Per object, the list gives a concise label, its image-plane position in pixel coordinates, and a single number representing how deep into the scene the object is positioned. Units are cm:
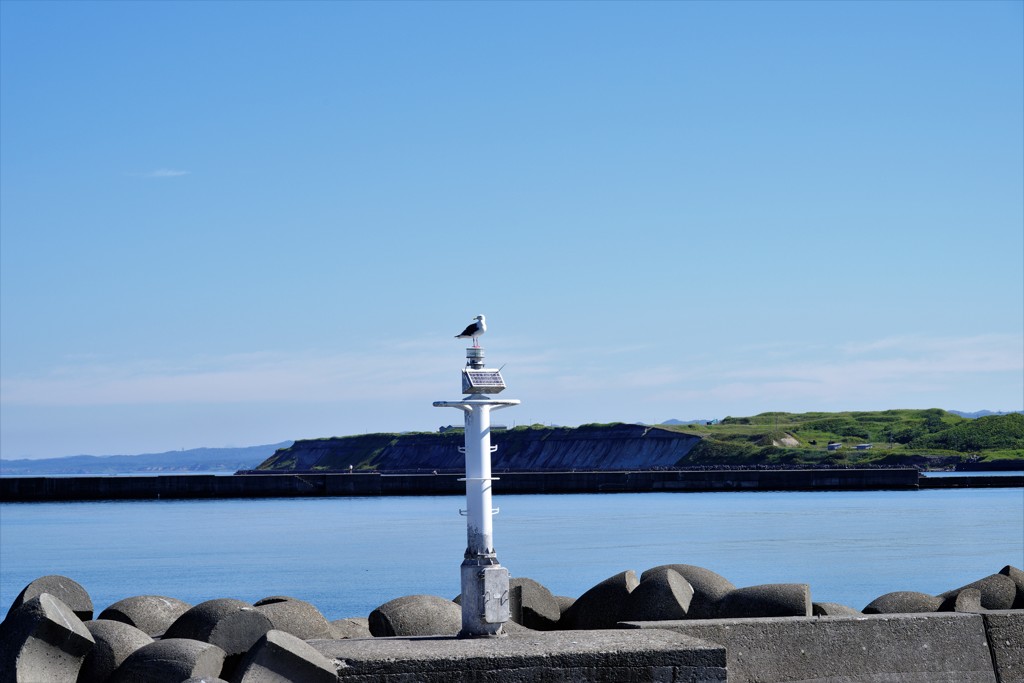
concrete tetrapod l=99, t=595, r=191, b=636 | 1943
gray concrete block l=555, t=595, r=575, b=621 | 2091
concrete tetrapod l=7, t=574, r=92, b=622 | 1965
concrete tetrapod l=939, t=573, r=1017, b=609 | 2078
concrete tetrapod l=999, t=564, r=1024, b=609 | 2110
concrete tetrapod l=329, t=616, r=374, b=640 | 1938
